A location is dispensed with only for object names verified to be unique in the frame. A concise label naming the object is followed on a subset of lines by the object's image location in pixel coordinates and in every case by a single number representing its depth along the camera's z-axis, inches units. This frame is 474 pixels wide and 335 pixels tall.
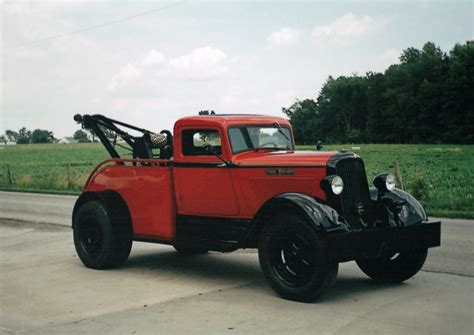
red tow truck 274.2
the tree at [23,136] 5727.9
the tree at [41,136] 5925.2
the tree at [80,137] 6237.2
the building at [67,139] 6992.6
